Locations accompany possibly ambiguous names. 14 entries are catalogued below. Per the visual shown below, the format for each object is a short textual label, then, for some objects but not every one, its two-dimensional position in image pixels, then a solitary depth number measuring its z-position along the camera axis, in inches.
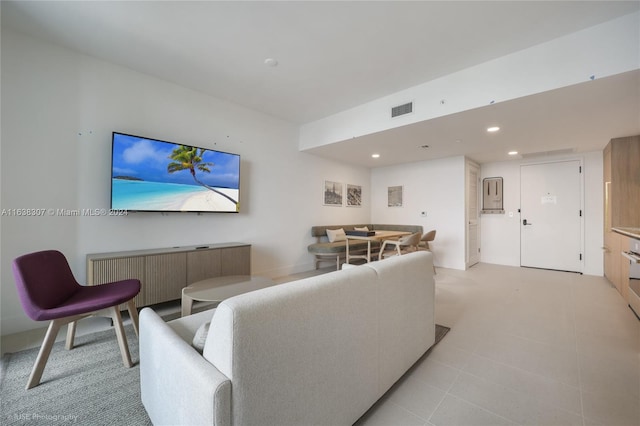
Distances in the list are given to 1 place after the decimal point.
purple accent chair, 67.6
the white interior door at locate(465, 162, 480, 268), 214.7
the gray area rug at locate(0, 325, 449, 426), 56.9
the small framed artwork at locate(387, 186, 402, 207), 253.4
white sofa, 34.4
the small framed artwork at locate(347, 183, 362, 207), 248.6
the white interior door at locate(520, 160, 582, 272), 194.4
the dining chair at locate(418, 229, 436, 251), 191.3
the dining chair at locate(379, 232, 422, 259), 176.5
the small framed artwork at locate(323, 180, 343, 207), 223.3
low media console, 103.4
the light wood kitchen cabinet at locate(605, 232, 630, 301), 125.2
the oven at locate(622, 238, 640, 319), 106.3
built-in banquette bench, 196.1
